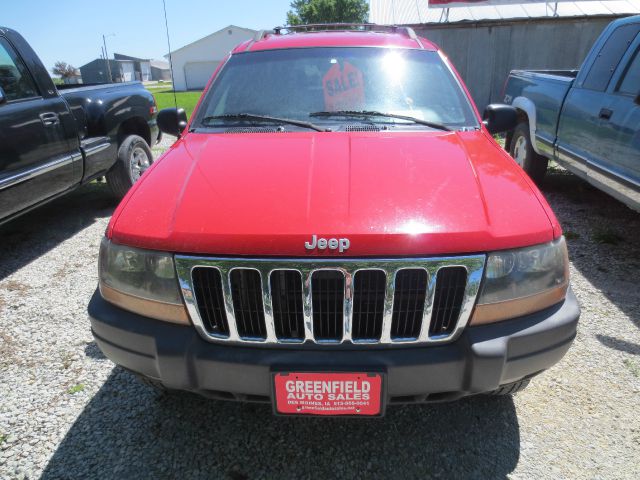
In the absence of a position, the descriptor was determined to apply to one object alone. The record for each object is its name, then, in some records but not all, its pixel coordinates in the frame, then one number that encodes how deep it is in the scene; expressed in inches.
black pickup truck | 147.6
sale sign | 104.6
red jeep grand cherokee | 64.4
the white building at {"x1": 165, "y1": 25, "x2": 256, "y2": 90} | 1972.2
